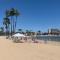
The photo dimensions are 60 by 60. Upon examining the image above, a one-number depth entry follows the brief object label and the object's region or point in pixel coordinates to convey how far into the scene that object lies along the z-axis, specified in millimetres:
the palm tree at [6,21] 23996
